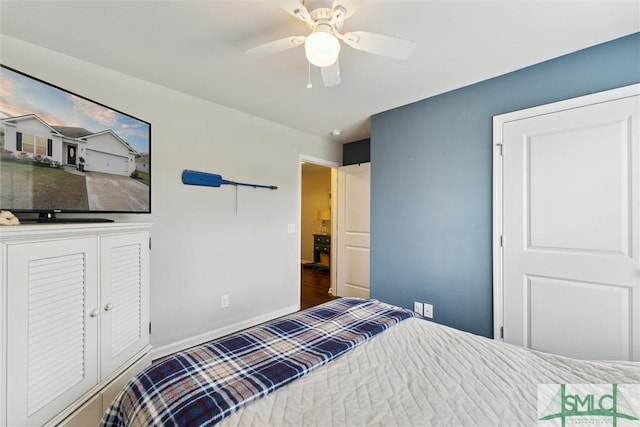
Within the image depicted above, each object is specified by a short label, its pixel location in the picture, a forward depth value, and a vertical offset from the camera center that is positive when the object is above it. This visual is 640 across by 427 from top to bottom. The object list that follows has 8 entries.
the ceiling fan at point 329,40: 1.28 +0.91
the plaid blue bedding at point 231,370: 0.87 -0.61
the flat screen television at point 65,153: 1.35 +0.37
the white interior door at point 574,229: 1.73 -0.09
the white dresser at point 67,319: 1.08 -0.50
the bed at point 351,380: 0.86 -0.63
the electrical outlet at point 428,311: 2.60 -0.92
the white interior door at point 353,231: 3.85 -0.23
